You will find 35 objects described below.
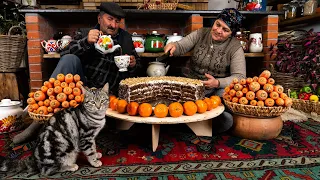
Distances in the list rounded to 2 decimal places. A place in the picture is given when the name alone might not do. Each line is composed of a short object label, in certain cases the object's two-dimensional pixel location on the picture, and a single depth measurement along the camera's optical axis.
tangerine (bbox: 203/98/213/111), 1.93
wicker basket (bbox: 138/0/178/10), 3.10
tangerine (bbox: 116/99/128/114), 1.84
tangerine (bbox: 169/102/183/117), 1.76
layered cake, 1.96
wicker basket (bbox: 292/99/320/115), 2.73
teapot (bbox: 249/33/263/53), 3.14
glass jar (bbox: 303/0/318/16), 3.45
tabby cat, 1.47
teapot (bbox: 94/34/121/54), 2.14
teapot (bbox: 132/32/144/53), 3.02
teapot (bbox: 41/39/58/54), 2.88
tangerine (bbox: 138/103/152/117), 1.76
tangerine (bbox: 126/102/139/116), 1.78
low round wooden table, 1.69
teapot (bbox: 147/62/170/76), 2.71
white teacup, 2.16
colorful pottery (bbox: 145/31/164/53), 3.01
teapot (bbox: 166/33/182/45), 3.07
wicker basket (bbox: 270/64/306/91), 2.94
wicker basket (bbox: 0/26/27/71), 2.82
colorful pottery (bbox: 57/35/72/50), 2.88
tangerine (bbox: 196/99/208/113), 1.86
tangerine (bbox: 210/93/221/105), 2.05
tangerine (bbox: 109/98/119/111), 1.95
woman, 2.46
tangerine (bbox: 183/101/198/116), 1.80
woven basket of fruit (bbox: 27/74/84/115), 1.91
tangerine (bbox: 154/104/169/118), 1.74
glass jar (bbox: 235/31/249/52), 3.19
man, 2.33
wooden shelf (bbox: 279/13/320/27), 3.43
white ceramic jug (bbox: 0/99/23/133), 2.30
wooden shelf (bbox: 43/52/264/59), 2.89
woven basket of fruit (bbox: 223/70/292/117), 1.96
